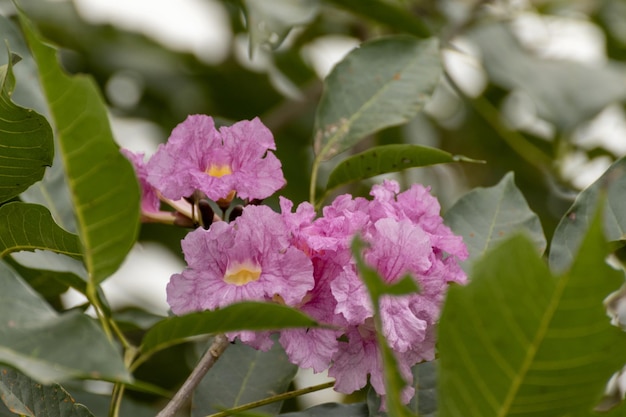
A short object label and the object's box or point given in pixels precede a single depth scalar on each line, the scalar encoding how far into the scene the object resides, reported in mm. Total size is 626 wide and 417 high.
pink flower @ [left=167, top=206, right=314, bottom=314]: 1729
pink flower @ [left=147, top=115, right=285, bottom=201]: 1772
